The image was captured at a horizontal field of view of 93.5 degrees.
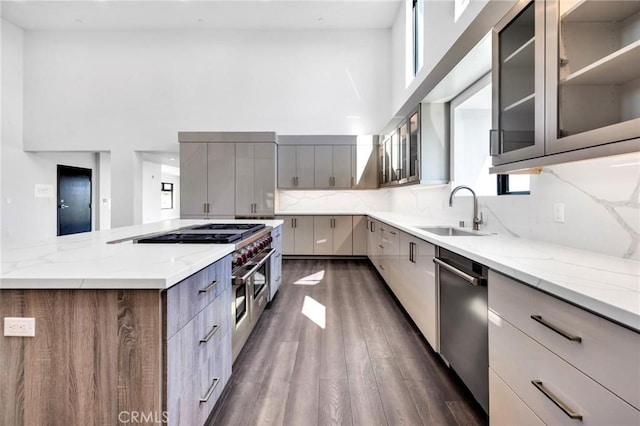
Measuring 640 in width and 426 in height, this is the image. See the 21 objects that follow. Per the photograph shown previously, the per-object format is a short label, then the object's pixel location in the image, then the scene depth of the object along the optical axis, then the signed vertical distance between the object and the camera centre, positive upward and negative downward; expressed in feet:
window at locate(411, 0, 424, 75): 13.23 +8.38
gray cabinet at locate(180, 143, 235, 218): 17.99 +1.88
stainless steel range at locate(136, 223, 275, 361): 6.01 -1.20
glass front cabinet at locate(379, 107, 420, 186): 11.26 +2.62
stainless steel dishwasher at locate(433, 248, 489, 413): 4.74 -1.93
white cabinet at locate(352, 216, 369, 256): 17.97 -1.52
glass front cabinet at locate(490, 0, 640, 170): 3.74 +1.84
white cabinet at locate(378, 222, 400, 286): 10.28 -1.63
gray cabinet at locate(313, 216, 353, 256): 18.01 -1.41
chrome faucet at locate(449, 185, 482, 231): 8.27 -0.09
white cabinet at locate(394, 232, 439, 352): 6.78 -1.90
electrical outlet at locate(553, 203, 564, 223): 5.52 -0.01
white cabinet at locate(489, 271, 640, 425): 2.47 -1.51
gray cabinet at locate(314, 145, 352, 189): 18.90 +2.93
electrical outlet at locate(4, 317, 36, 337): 3.29 -1.26
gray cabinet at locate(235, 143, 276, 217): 17.94 +1.82
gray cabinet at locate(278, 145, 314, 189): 18.86 +2.86
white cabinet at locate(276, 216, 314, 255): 18.10 -1.53
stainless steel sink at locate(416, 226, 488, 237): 9.14 -0.59
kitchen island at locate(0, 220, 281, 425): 3.29 -1.51
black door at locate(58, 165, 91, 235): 22.95 +0.94
